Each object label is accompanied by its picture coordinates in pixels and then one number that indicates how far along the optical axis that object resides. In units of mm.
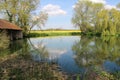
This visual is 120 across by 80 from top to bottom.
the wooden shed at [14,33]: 12952
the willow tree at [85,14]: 23897
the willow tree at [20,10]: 16908
